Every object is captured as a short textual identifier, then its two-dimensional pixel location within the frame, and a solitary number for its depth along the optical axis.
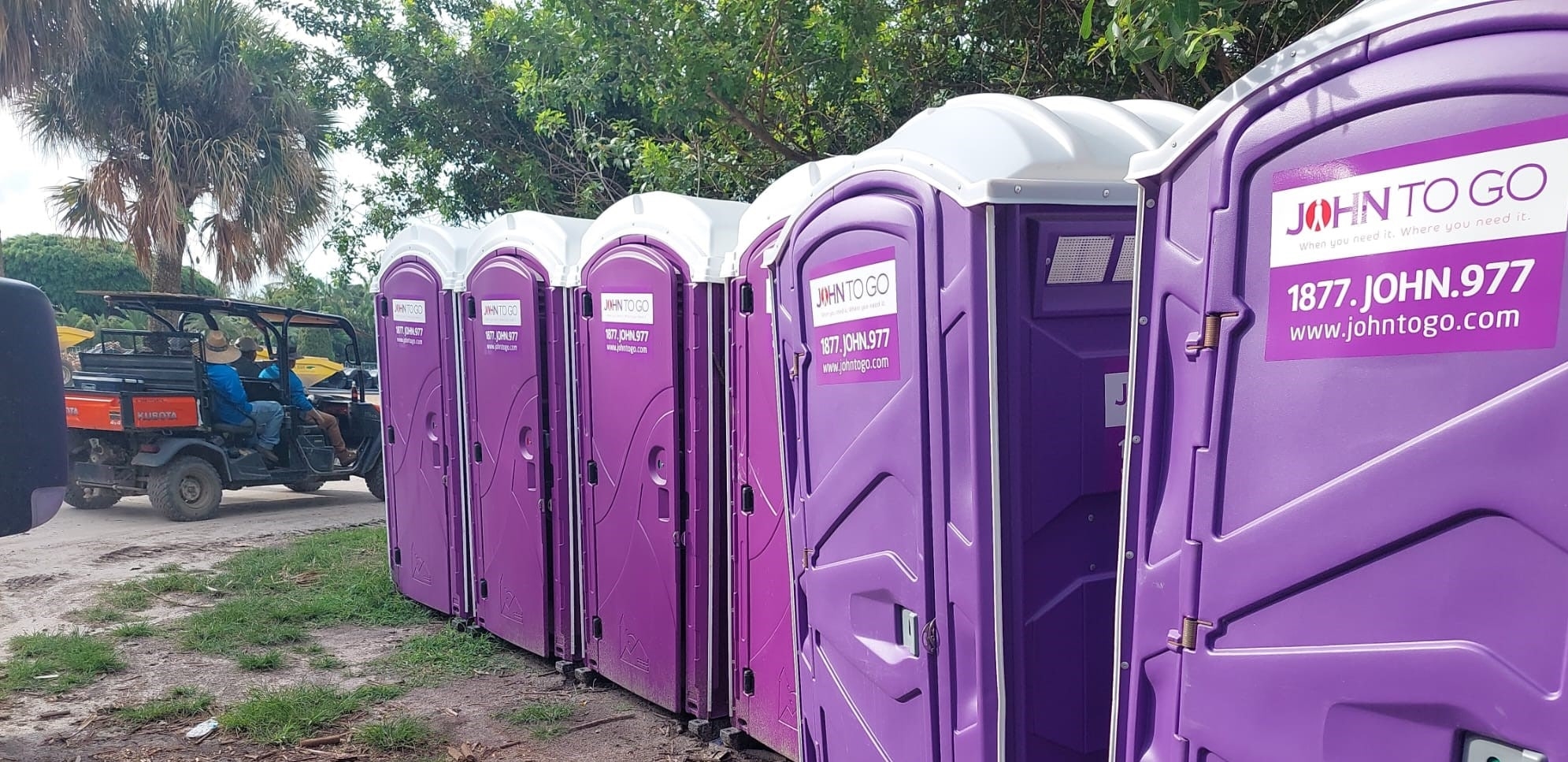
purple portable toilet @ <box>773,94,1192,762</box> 2.80
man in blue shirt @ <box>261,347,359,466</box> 11.61
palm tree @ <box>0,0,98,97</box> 13.35
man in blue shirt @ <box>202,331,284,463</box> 10.83
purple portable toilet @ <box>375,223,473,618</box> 6.71
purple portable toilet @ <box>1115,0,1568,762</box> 1.73
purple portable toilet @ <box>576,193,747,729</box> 4.92
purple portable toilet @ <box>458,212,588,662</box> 5.88
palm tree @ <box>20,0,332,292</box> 14.70
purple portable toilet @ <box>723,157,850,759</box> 4.49
